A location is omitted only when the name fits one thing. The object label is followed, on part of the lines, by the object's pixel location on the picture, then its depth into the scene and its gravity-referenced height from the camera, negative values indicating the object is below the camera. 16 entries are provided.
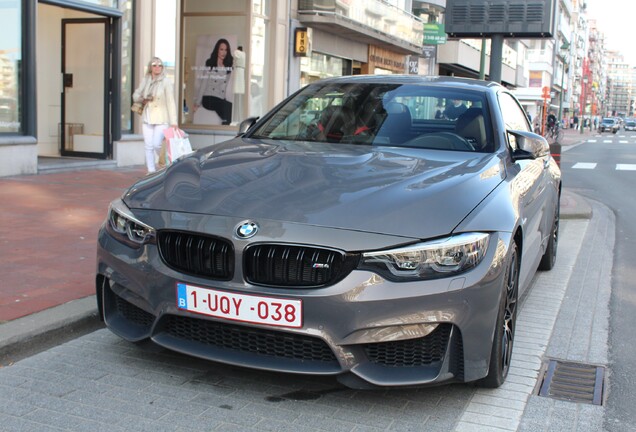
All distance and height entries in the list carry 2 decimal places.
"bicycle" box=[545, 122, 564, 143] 41.97 -0.44
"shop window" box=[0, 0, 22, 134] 11.03 +0.51
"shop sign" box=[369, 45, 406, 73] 26.61 +2.06
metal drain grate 3.74 -1.35
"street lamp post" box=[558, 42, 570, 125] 57.38 +5.73
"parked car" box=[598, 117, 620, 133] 90.50 -0.23
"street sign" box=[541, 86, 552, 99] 34.21 +1.25
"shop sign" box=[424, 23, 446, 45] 31.14 +3.33
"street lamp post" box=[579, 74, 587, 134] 138.48 +6.38
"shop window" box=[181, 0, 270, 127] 18.23 +1.11
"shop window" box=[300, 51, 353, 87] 21.40 +1.38
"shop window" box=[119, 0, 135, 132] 13.60 +0.81
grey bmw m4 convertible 3.20 -0.67
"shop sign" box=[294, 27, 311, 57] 20.03 +1.86
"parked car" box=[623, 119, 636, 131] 103.06 -0.17
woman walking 10.80 +0.04
